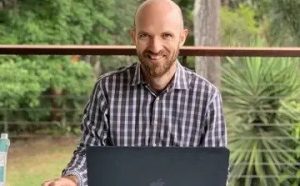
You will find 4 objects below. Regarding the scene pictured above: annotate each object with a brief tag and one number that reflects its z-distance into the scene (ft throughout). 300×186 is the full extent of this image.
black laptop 6.27
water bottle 7.14
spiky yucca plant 17.28
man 7.89
